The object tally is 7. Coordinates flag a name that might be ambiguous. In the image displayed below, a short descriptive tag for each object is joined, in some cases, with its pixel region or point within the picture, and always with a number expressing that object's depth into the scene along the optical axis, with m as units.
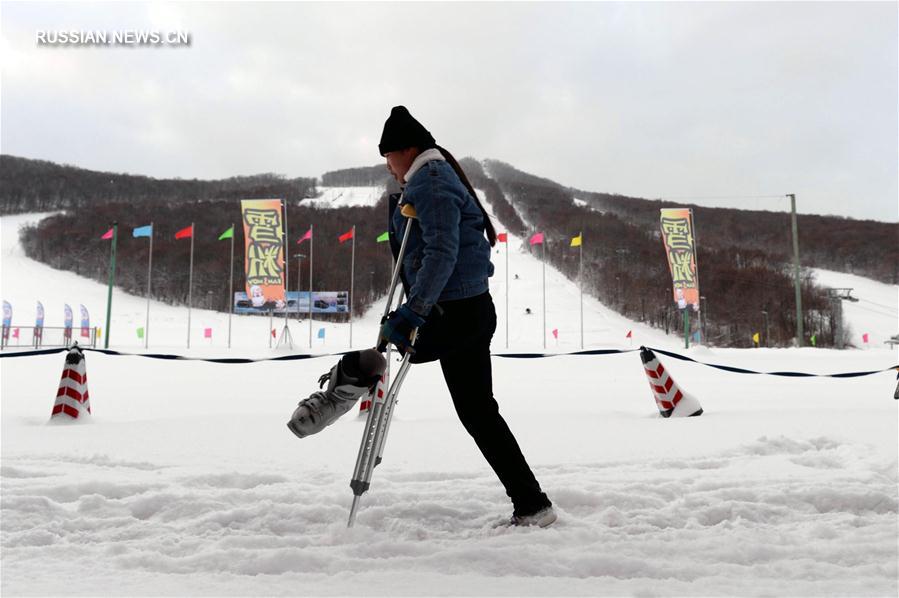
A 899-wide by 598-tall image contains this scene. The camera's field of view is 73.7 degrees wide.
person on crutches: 2.16
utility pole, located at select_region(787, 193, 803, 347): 21.83
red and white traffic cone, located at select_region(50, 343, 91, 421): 5.11
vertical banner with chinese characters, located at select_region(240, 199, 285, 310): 23.25
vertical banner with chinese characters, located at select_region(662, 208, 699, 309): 23.38
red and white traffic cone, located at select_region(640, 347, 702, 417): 5.28
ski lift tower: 53.47
